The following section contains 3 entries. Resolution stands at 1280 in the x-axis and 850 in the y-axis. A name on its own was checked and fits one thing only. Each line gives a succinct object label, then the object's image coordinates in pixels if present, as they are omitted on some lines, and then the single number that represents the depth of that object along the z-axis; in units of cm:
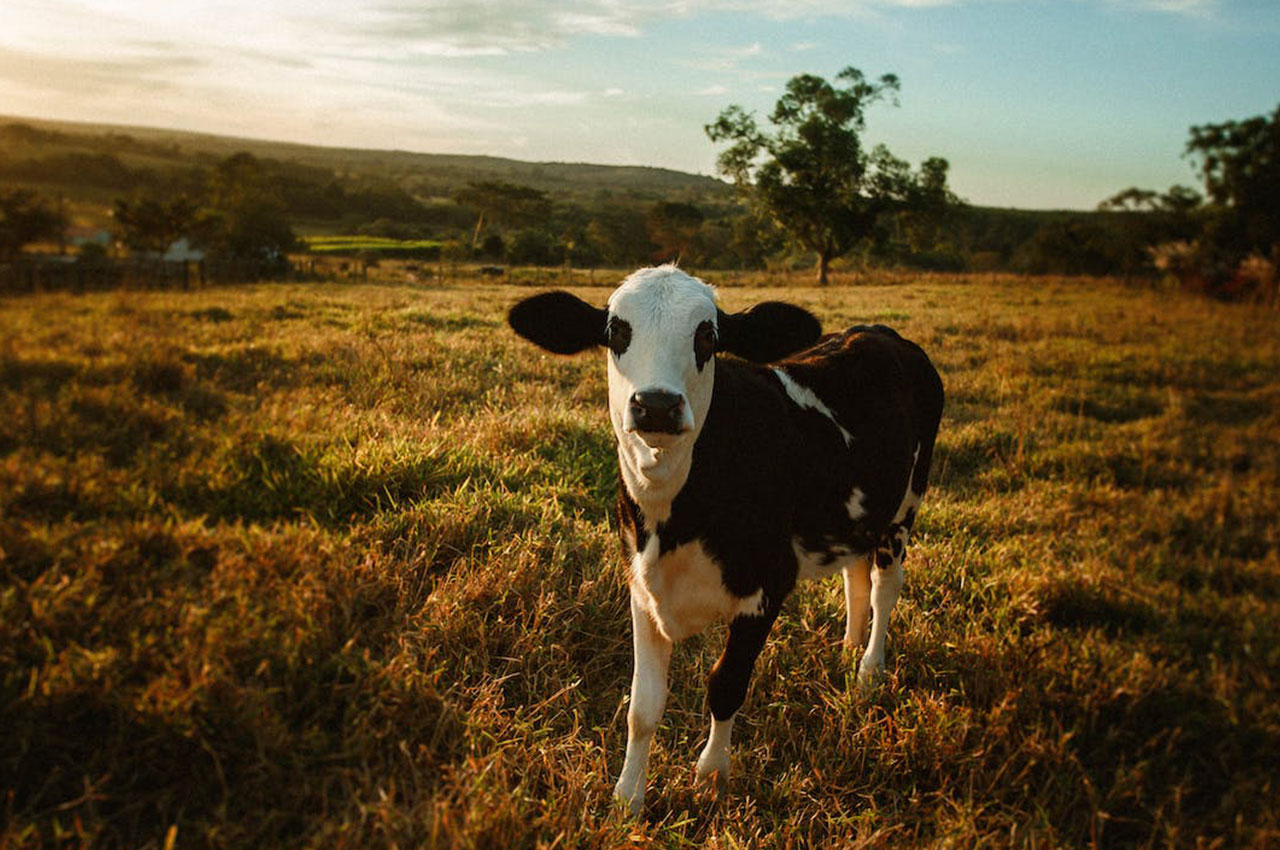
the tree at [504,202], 4522
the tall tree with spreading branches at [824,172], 3975
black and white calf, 243
